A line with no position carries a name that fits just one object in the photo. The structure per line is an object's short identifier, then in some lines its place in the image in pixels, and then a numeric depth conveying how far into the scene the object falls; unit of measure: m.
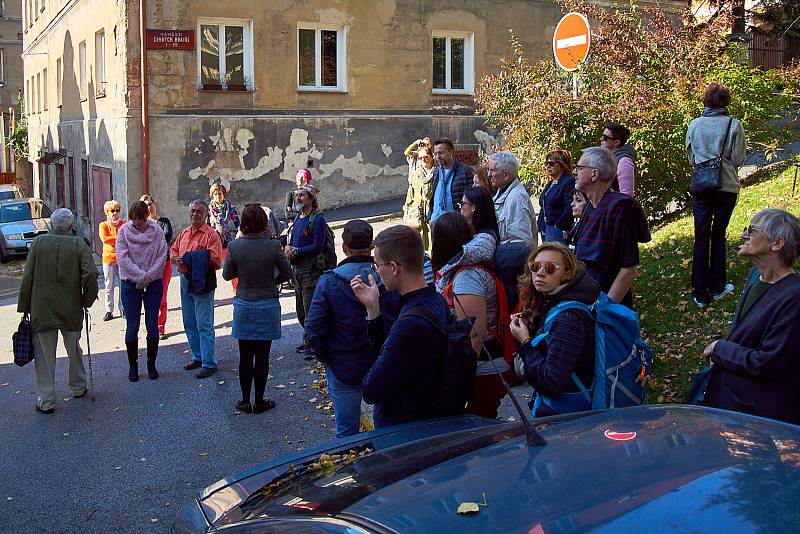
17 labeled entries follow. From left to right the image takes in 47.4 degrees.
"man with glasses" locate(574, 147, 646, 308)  5.86
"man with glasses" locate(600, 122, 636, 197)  8.18
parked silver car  25.08
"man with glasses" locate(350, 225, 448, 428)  4.28
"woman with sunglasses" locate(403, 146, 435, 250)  10.40
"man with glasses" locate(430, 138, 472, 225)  9.45
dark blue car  2.27
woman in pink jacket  9.37
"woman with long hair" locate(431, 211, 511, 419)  5.16
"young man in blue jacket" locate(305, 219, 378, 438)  5.80
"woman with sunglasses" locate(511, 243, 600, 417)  4.19
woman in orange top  11.78
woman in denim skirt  7.81
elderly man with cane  8.55
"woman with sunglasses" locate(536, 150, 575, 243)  8.41
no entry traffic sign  9.64
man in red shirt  9.32
